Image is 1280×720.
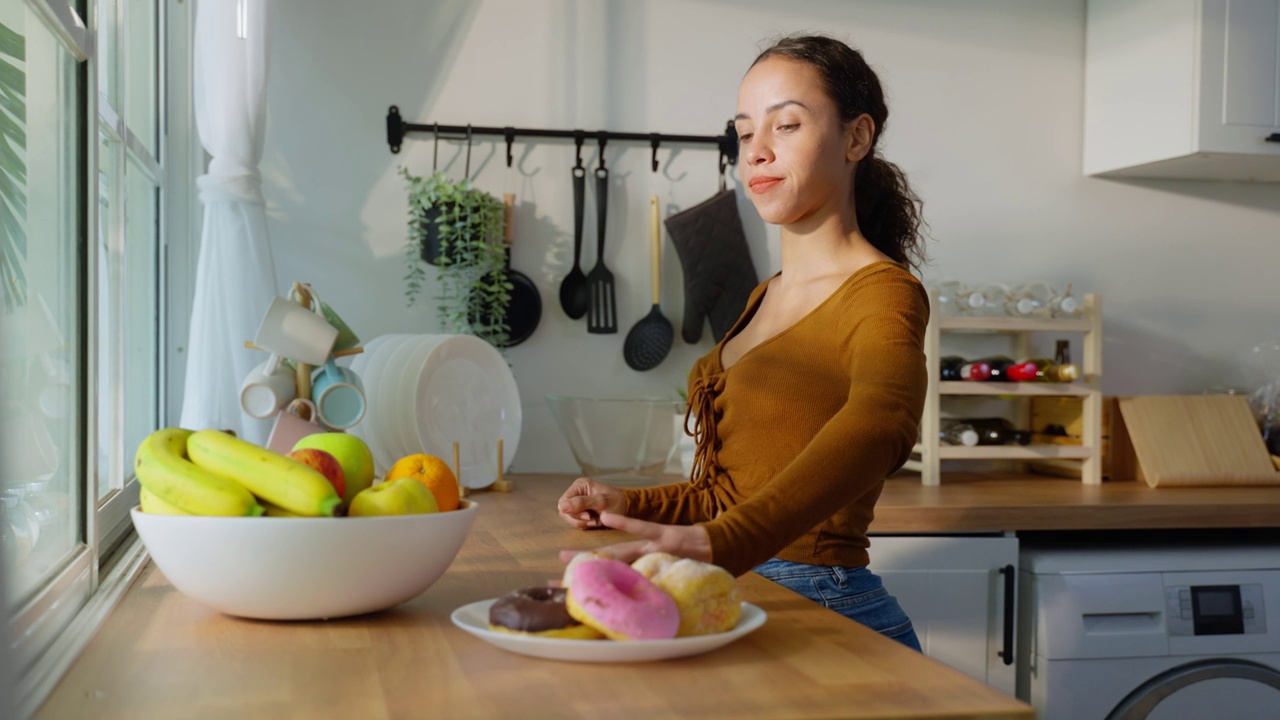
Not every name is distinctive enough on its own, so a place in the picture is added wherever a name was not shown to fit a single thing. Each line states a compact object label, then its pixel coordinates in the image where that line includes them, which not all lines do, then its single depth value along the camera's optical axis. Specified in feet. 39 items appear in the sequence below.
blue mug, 5.05
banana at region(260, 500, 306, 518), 2.66
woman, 3.90
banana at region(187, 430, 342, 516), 2.60
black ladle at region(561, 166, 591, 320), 7.69
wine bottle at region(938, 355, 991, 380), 7.27
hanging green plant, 7.08
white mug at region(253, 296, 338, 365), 4.84
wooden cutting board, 7.32
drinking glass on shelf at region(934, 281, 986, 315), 7.50
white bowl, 2.58
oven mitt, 7.68
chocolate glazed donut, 2.37
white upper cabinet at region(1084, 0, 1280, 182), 7.39
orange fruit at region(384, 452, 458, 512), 3.07
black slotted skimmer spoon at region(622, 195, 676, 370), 7.75
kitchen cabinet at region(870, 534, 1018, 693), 6.13
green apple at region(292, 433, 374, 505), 2.94
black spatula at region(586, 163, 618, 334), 7.69
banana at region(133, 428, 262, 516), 2.62
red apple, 2.75
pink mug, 4.84
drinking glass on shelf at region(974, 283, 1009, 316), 7.60
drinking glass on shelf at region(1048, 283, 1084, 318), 7.50
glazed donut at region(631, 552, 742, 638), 2.40
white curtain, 5.72
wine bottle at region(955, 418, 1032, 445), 7.43
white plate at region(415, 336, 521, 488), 6.29
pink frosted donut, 2.31
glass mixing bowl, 6.71
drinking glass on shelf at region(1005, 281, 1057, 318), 7.50
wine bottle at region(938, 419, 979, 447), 7.28
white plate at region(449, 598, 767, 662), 2.30
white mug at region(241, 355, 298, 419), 4.90
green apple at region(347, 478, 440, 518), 2.68
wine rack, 7.10
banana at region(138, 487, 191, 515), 2.69
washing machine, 6.15
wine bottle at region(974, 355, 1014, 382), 7.32
